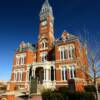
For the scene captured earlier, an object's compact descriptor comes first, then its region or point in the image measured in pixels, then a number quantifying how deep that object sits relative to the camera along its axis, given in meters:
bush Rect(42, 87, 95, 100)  9.11
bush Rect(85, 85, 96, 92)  15.71
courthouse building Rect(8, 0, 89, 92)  22.06
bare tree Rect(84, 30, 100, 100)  9.60
